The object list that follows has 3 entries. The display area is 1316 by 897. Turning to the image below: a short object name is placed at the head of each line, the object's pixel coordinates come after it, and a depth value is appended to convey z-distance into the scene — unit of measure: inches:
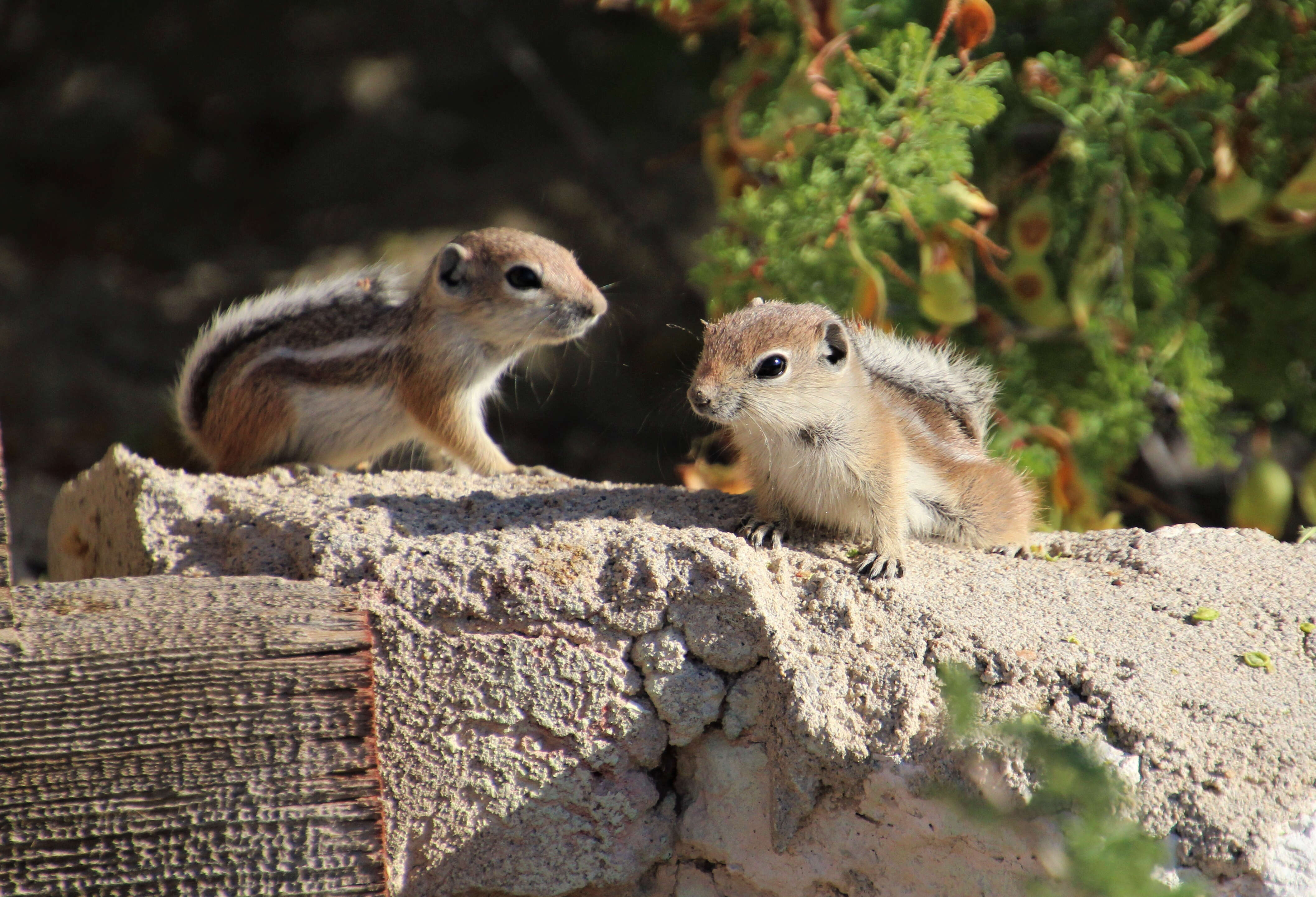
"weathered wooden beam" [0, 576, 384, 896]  124.6
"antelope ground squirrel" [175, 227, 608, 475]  275.4
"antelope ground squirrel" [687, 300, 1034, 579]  205.8
